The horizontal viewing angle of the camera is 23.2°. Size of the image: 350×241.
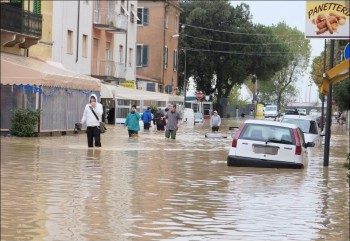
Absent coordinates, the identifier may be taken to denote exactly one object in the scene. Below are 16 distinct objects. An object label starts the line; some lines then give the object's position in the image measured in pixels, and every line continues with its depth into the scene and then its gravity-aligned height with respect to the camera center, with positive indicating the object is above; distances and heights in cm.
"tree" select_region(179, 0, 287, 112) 9094 +696
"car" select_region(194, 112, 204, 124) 7997 -88
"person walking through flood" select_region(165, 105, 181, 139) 3795 -63
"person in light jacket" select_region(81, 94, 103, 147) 2492 -32
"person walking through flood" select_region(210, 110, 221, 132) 5234 -80
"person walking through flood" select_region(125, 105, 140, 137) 3769 -71
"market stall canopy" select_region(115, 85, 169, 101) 5098 +79
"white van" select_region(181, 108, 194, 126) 7238 -72
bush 3173 -66
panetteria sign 1945 +211
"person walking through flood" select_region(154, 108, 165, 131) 5341 -82
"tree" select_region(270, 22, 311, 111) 11551 +811
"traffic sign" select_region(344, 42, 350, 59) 1639 +117
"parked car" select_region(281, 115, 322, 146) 3331 -59
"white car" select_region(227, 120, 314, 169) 2109 -89
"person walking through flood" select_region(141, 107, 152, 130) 5278 -71
